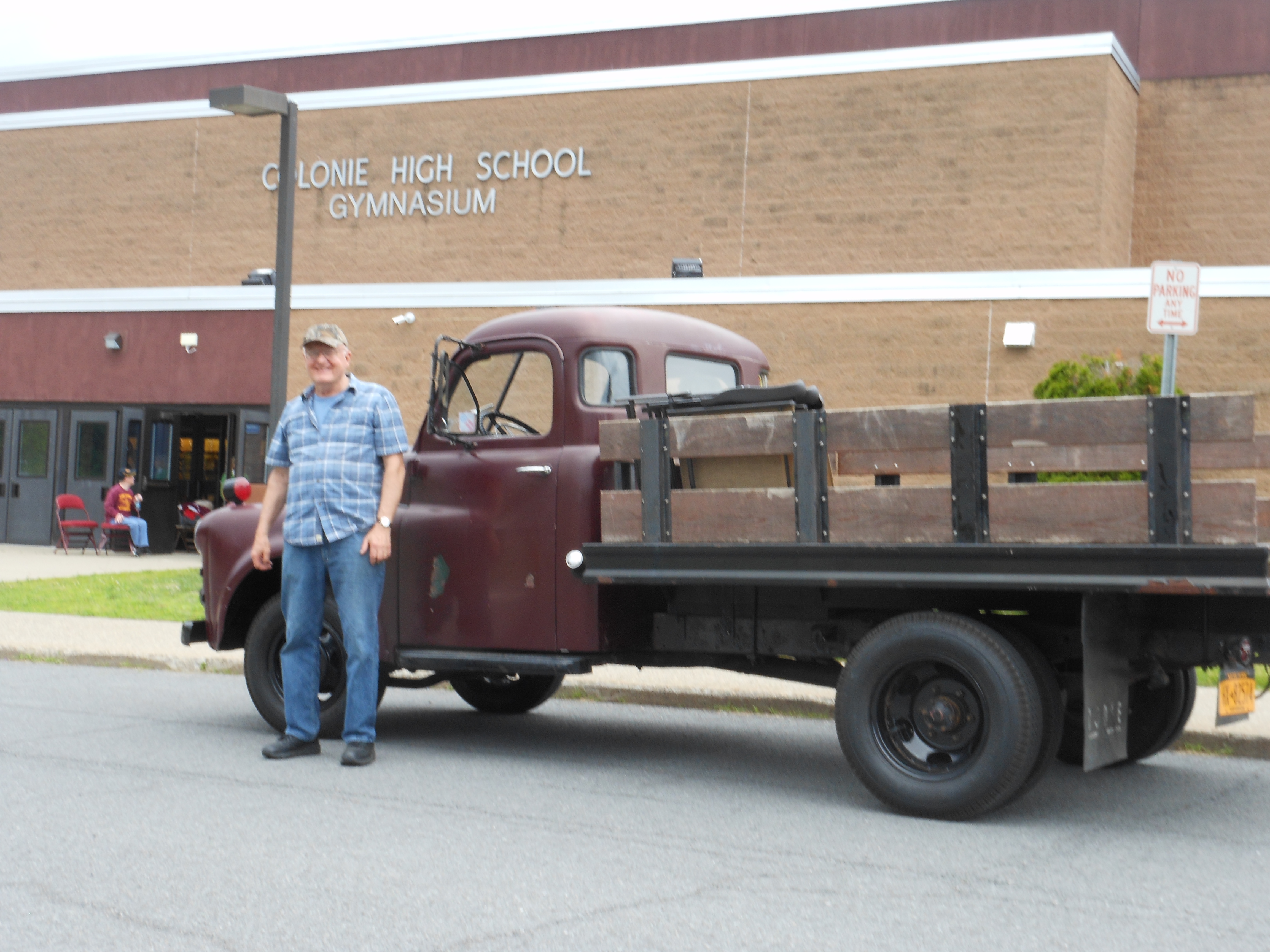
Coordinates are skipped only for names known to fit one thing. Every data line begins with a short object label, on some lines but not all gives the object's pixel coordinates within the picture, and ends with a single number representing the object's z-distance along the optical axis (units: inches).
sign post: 306.5
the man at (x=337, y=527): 257.3
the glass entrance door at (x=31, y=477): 924.0
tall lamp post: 474.3
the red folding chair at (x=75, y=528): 860.6
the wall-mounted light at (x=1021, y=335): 625.9
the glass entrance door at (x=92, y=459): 904.9
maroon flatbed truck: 201.2
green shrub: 509.7
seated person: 837.2
